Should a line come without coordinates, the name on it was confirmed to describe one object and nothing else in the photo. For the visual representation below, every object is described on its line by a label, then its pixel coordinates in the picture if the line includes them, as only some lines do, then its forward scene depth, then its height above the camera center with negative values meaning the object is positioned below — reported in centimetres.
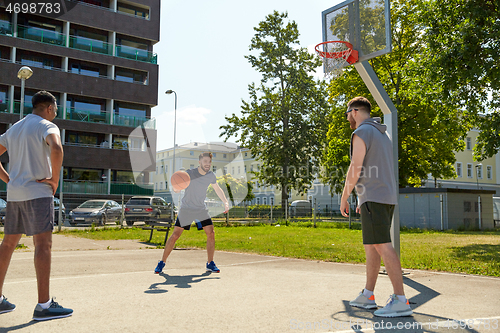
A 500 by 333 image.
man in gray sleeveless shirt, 422 +6
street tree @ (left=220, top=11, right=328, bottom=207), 3325 +602
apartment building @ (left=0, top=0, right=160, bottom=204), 3434 +989
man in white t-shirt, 400 +1
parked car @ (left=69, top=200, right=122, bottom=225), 2066 -93
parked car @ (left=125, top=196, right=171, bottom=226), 2189 -79
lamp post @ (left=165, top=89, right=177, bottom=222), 1785 +173
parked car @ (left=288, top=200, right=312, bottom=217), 2586 -98
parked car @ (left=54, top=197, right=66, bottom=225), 1953 -83
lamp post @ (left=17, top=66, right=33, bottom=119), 1575 +448
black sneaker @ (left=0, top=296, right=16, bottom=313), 412 -110
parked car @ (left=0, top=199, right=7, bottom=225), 1806 -60
